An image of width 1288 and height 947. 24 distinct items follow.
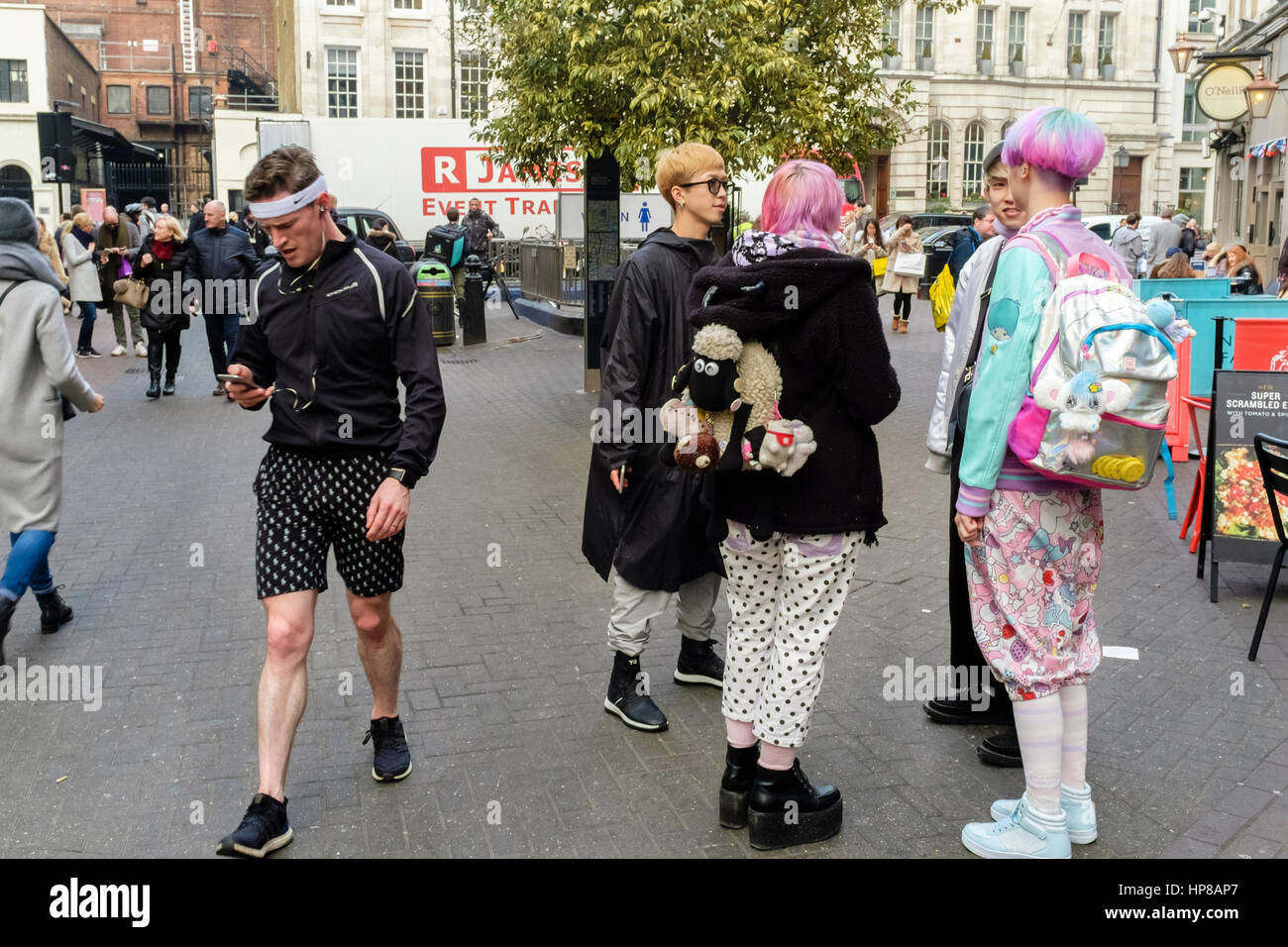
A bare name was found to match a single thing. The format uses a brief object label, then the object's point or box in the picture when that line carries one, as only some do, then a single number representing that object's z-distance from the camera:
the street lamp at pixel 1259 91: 19.02
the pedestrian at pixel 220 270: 12.51
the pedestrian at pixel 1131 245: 22.84
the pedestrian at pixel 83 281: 15.87
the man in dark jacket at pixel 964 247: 8.06
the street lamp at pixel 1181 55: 22.91
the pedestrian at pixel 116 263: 16.70
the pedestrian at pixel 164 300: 12.41
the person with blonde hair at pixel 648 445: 4.33
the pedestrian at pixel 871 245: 21.62
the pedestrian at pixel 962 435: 4.06
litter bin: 17.19
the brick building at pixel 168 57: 62.44
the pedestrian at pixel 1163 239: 22.94
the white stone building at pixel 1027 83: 46.94
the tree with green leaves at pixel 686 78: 10.12
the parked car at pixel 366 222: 20.88
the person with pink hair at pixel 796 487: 3.43
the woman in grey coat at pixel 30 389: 5.43
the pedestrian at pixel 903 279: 18.92
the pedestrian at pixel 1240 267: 15.24
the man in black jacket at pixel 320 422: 3.74
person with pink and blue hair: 3.41
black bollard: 17.72
